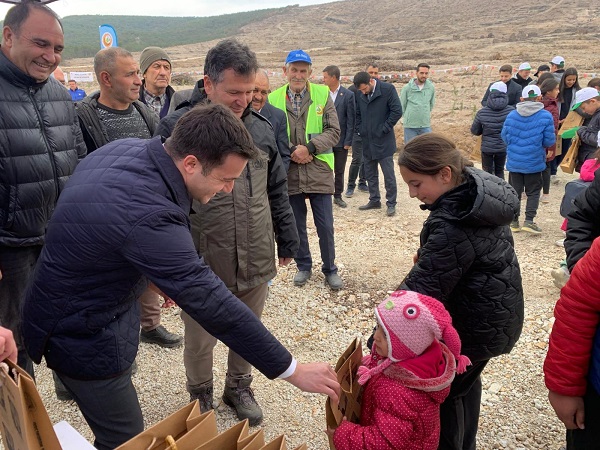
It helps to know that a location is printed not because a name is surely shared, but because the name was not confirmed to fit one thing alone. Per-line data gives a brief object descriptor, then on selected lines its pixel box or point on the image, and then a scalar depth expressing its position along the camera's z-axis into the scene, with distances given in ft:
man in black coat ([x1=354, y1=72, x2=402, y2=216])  24.21
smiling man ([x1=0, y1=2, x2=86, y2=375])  8.89
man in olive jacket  8.87
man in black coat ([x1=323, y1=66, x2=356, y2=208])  25.75
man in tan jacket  15.88
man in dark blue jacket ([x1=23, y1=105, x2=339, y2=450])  5.62
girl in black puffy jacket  7.07
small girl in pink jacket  6.23
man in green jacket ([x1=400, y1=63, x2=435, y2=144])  28.22
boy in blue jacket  21.16
